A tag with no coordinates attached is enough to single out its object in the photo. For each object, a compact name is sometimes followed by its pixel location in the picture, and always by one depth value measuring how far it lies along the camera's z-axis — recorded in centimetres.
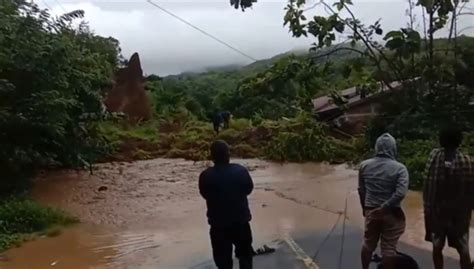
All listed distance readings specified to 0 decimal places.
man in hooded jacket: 645
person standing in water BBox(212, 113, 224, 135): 2917
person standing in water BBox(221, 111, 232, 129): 3009
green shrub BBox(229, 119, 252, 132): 2948
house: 2745
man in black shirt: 670
